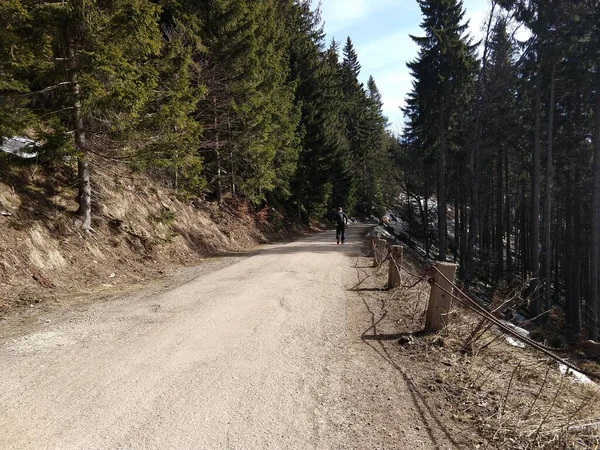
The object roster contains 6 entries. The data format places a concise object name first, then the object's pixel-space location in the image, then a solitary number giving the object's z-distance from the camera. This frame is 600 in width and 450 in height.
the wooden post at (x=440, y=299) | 5.68
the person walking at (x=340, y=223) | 18.66
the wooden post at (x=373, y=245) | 13.55
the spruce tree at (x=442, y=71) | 26.09
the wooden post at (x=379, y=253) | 12.44
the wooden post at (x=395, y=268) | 9.25
